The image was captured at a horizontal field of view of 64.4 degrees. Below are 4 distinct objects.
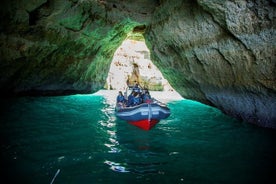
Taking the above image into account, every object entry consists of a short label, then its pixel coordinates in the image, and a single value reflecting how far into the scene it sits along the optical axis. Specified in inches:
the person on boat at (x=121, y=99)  476.0
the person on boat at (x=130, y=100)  428.9
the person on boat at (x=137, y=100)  421.7
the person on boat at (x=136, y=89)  442.3
